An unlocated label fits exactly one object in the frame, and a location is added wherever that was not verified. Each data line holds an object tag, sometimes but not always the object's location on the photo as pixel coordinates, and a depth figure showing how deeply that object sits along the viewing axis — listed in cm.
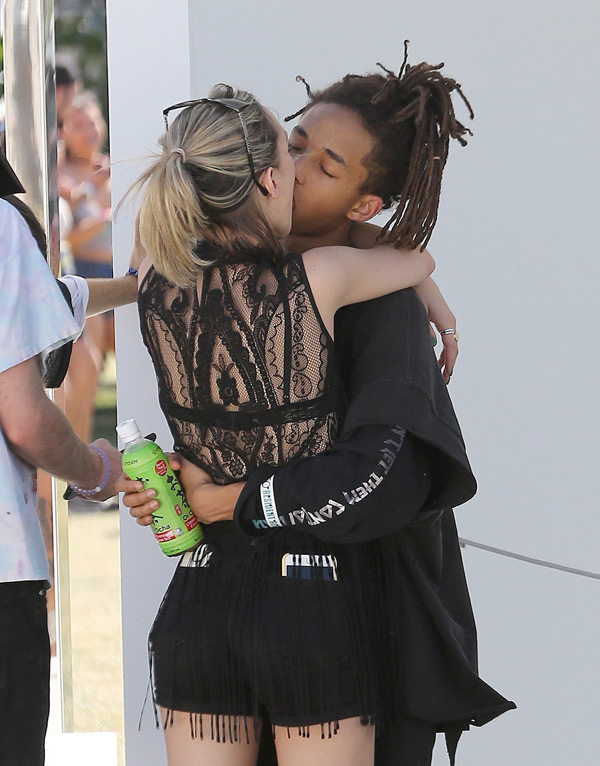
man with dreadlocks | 772
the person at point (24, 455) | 781
